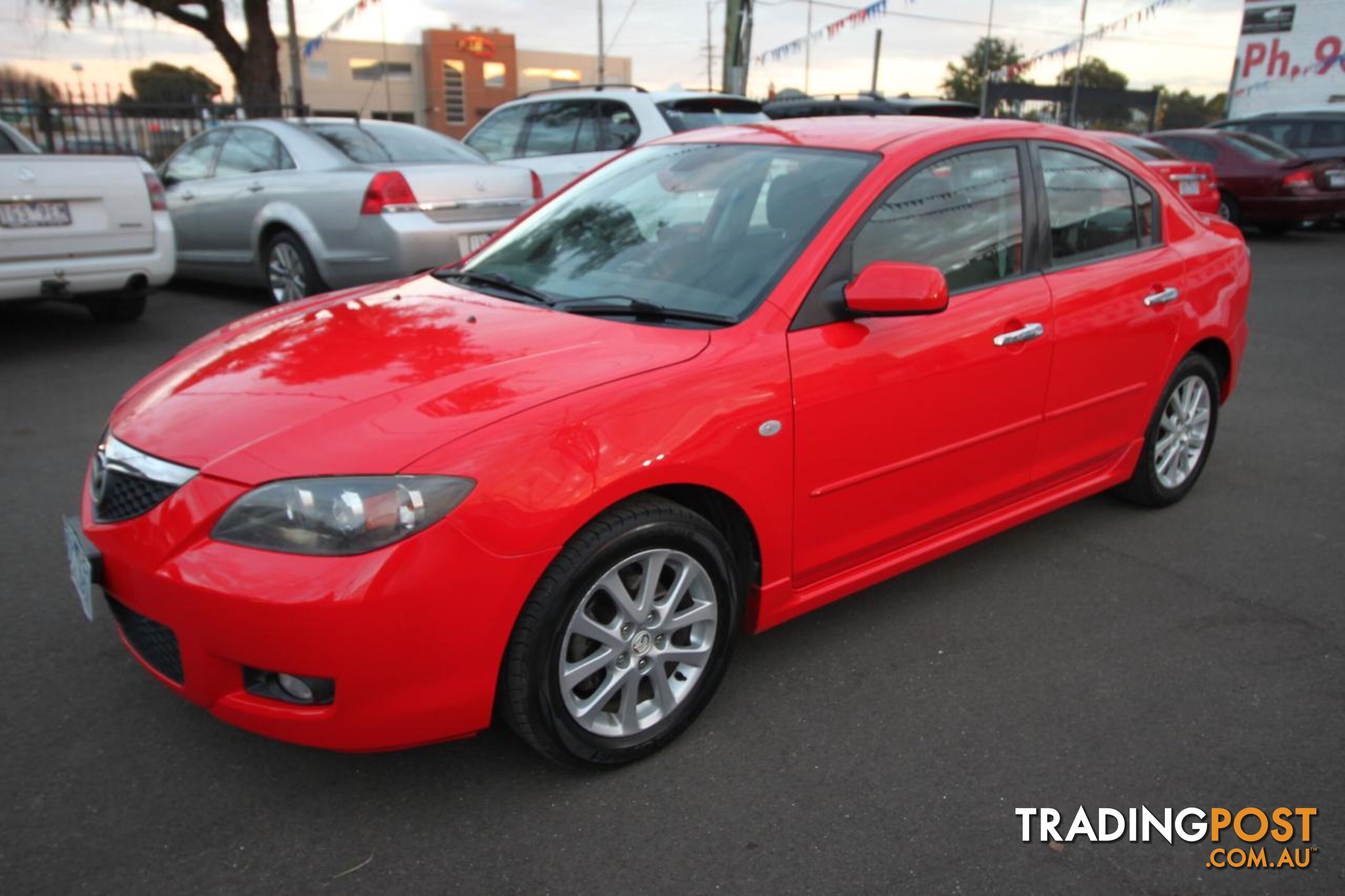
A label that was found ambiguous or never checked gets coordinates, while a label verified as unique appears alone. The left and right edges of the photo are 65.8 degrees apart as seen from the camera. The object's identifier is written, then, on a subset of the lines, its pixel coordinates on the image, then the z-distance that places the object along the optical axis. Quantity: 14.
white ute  6.26
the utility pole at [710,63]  30.22
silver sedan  7.18
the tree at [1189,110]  48.22
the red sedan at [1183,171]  11.32
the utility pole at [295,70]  19.47
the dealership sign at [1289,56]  25.33
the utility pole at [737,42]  15.76
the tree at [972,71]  55.41
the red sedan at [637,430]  2.29
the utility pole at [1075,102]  24.19
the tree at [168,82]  59.75
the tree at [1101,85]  33.69
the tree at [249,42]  18.12
